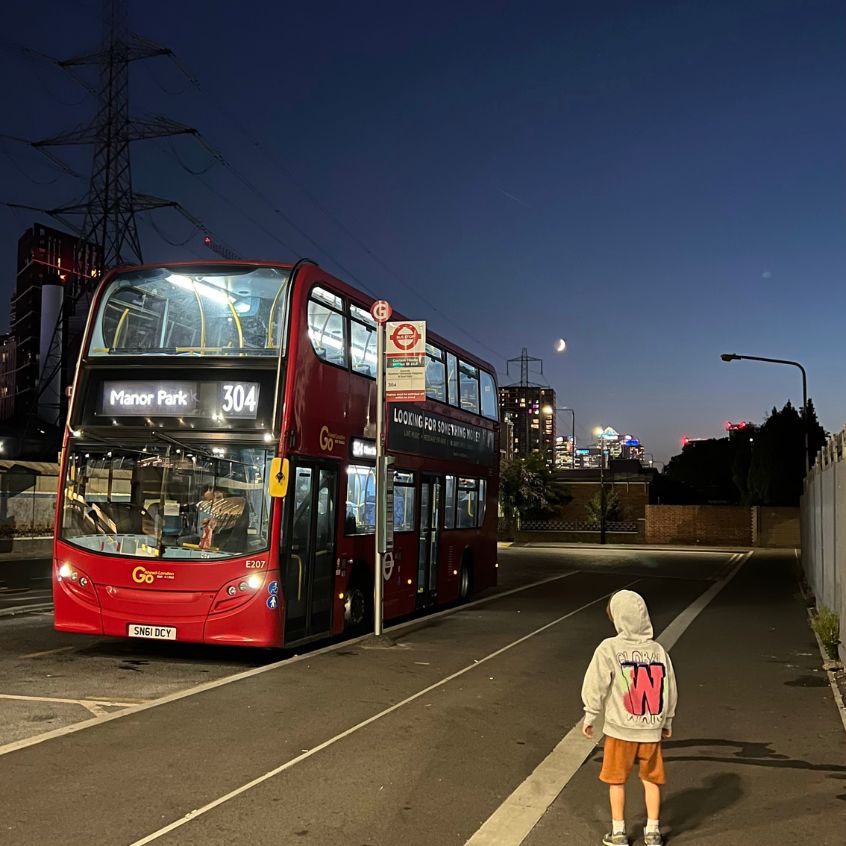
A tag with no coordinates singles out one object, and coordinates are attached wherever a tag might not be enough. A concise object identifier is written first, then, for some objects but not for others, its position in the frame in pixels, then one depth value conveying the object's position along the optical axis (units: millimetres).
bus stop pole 13125
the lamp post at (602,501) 55625
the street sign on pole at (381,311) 13242
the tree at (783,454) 56938
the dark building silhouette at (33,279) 144375
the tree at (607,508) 57844
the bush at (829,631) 12906
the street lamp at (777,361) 37875
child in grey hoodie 5180
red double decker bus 10984
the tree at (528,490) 58375
